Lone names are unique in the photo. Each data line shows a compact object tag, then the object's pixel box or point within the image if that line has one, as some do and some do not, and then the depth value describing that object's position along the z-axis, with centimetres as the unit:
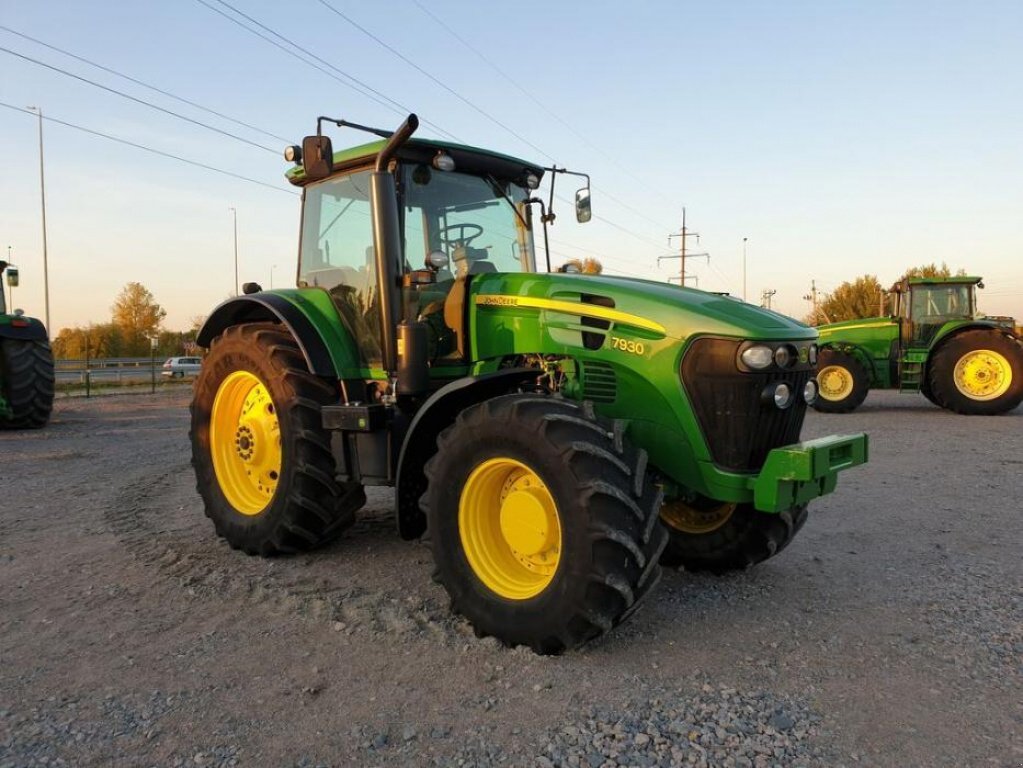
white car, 3059
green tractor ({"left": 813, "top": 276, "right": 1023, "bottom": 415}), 1294
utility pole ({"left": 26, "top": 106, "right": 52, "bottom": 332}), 2691
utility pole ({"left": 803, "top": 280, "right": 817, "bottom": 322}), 5378
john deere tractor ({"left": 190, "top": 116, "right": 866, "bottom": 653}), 308
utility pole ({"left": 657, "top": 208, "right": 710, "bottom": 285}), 4825
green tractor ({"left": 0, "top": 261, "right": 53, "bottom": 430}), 1039
